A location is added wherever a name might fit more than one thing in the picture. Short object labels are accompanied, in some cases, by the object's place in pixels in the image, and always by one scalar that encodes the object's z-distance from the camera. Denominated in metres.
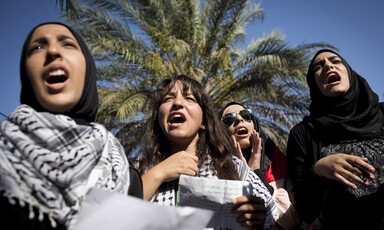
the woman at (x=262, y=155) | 2.45
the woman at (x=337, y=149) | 1.80
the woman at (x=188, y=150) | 1.56
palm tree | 7.55
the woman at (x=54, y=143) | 1.03
